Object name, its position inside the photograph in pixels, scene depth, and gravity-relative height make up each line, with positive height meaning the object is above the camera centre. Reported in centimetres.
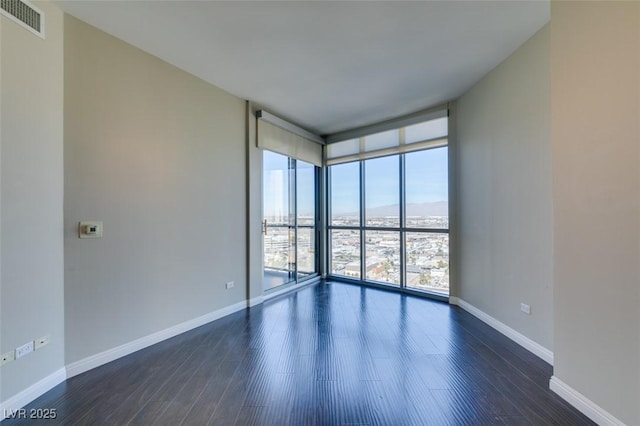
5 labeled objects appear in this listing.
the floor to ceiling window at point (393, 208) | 407 +9
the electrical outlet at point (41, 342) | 188 -92
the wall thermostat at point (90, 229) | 220 -13
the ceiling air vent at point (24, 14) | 173 +136
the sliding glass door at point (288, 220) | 431 -12
